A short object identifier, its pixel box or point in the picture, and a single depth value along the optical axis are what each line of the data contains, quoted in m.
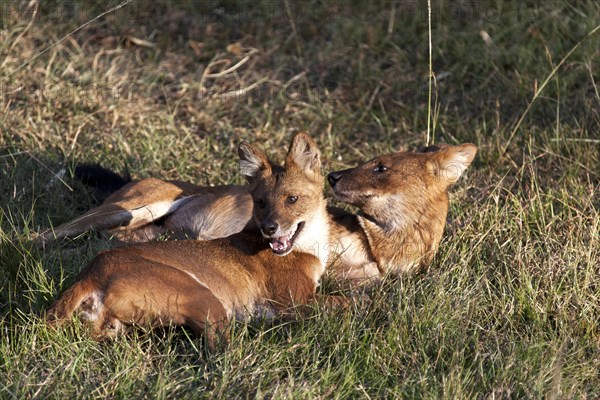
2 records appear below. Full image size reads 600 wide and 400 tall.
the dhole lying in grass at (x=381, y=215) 12.43
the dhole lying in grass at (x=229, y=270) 9.67
